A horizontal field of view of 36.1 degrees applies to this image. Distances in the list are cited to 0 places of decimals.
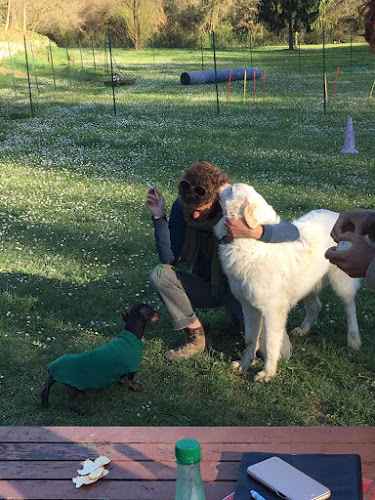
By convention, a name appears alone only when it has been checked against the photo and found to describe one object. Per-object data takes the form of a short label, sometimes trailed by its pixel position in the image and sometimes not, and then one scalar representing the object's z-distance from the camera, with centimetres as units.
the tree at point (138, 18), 5300
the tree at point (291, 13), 4922
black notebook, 188
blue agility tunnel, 2566
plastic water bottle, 155
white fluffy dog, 366
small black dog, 371
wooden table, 209
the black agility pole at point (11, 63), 2256
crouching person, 403
